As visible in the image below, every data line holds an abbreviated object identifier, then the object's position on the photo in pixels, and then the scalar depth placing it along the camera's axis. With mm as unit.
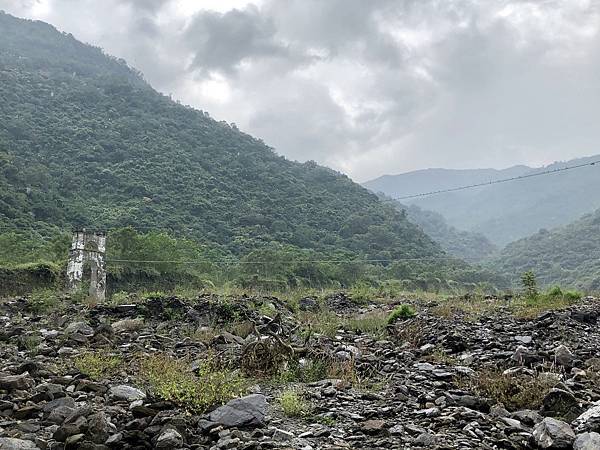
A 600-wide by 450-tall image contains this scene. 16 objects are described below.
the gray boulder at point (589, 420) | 4562
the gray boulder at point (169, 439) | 4355
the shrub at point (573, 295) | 15128
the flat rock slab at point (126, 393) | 5703
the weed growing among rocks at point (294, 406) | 5281
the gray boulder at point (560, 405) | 5137
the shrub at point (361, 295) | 20233
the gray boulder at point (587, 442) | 4133
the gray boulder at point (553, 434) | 4332
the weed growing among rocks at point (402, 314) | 12589
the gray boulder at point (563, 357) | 7148
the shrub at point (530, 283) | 16688
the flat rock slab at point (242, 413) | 4895
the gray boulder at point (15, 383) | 5729
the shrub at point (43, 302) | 13141
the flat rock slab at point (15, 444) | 4137
